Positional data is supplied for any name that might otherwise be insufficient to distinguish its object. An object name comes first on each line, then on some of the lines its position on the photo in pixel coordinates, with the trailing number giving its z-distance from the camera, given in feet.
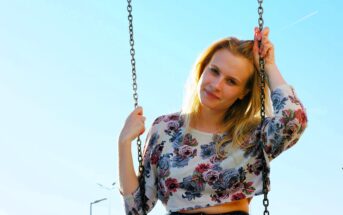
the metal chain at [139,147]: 14.39
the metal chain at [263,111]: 13.30
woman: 13.58
